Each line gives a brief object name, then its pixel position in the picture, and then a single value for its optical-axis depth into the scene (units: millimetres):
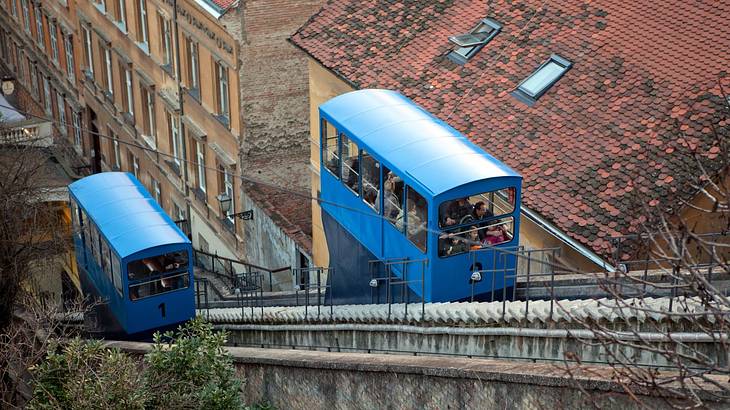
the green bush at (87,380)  15492
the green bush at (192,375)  16109
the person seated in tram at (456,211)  18594
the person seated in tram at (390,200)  19688
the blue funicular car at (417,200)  18734
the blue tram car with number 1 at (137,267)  23656
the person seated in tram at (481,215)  18969
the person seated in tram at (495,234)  19172
